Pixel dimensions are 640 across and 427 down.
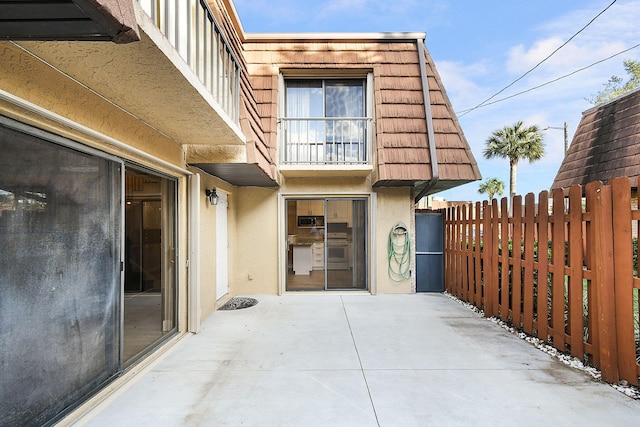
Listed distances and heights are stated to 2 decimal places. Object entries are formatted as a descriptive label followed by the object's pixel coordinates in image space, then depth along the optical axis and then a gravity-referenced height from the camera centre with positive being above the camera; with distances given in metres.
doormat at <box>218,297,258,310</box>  5.65 -1.47
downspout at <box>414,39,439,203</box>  5.81 +2.00
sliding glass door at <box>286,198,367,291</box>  7.07 -0.51
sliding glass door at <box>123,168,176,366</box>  3.66 -0.47
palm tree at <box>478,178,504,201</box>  26.61 +3.11
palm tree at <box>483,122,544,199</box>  19.38 +4.92
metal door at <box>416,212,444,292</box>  6.88 -0.80
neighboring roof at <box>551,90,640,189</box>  6.89 +1.90
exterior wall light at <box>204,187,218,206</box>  5.07 +0.48
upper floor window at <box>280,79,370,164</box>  6.70 +2.20
